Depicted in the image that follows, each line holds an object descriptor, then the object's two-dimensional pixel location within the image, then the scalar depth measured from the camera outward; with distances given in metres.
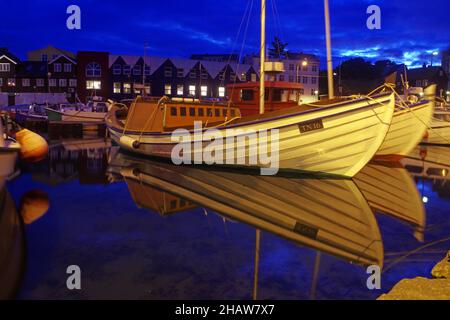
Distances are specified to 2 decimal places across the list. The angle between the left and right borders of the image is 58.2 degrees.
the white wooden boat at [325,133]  14.77
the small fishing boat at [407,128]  22.39
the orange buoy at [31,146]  18.34
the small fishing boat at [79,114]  45.91
